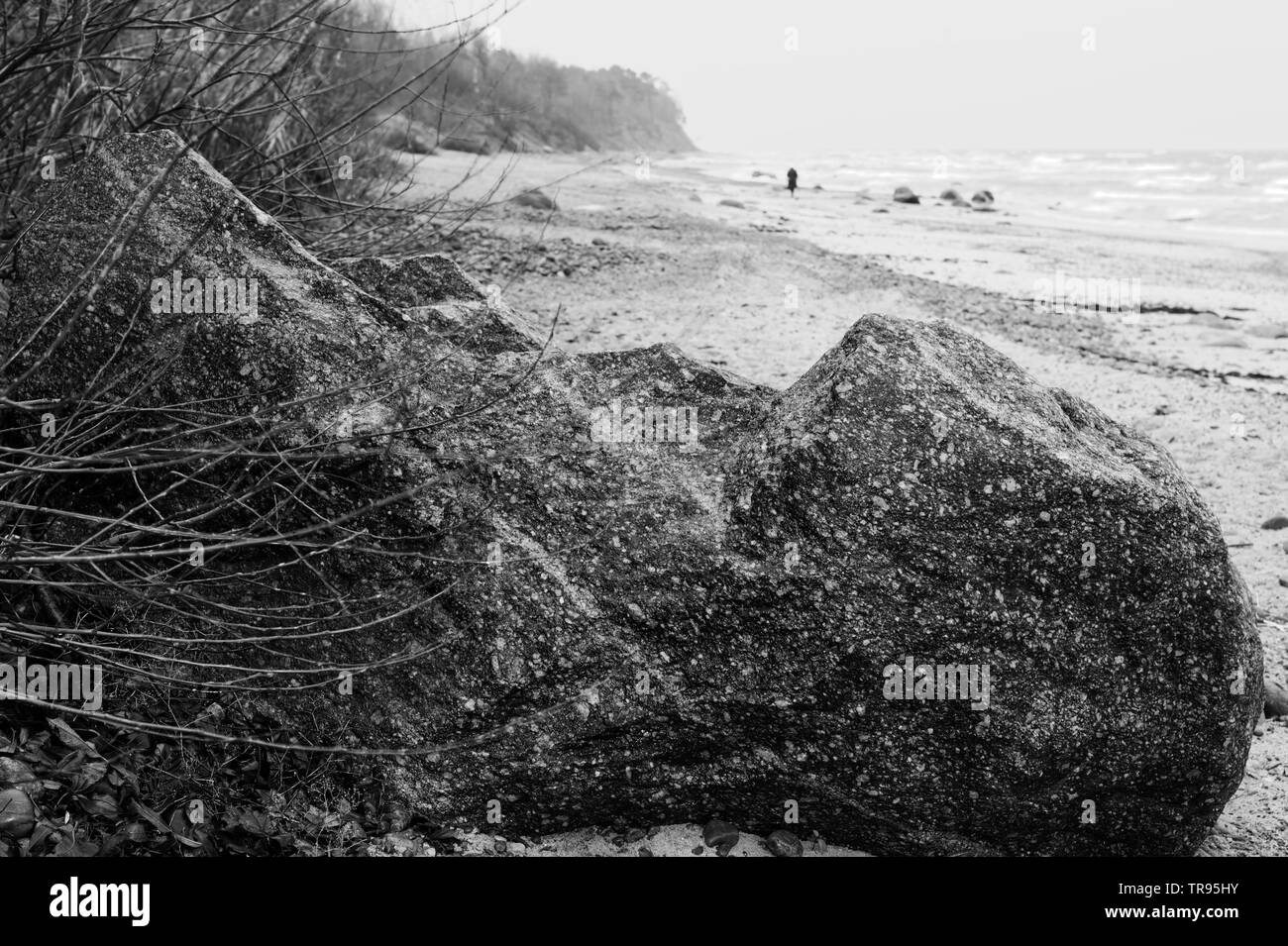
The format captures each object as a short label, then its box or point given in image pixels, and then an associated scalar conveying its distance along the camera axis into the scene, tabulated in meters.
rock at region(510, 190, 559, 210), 15.43
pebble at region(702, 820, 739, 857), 3.39
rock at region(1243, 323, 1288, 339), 11.45
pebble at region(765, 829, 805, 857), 3.37
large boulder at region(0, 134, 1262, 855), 3.15
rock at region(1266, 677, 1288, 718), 4.24
